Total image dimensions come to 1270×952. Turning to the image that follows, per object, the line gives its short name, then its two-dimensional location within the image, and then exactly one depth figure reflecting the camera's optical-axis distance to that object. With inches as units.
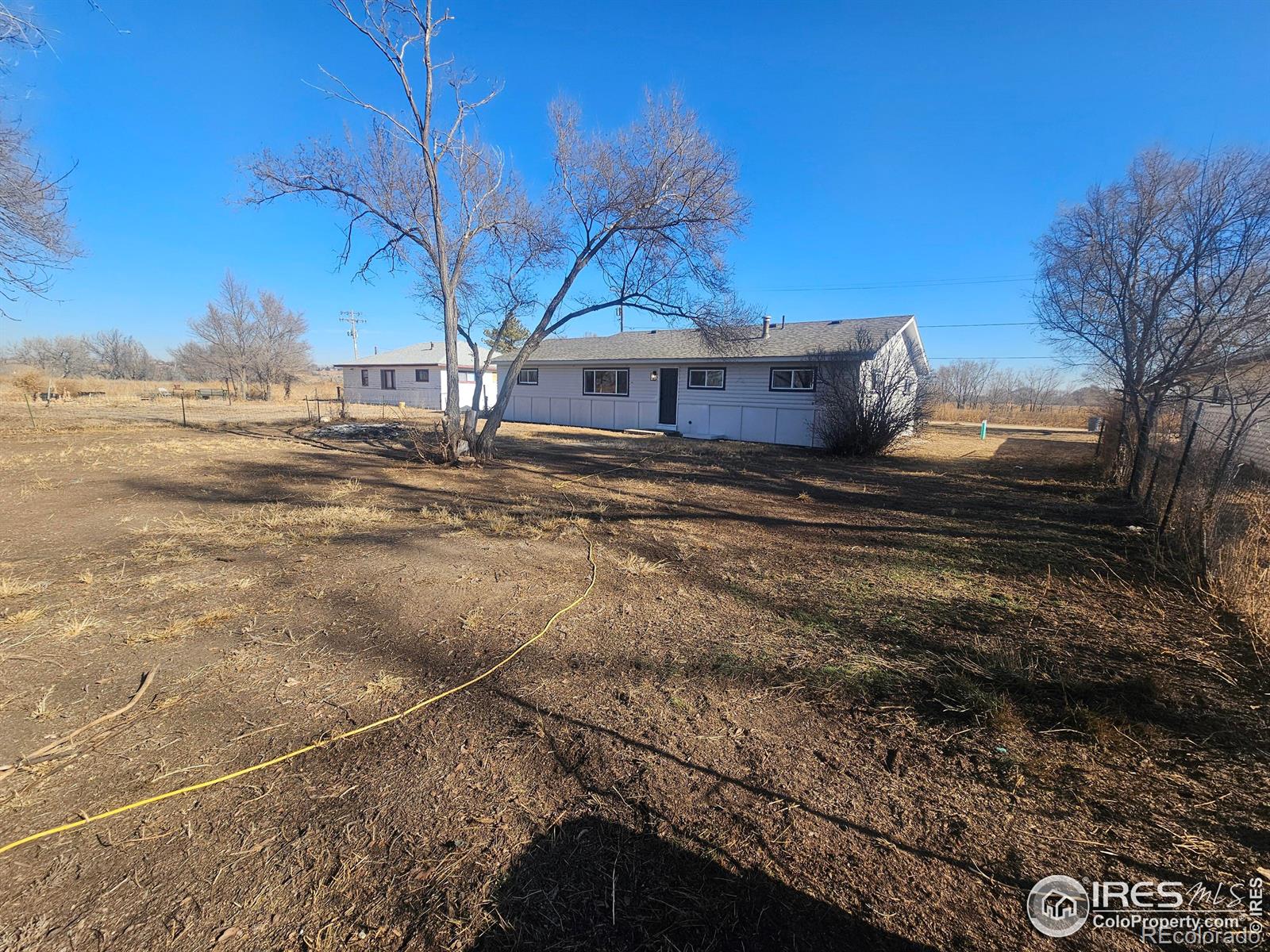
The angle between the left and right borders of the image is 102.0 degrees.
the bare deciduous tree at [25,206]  346.0
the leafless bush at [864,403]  546.9
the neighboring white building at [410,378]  1218.0
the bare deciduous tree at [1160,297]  278.5
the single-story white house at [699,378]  660.7
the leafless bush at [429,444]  445.9
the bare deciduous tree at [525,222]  418.3
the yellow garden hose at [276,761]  75.9
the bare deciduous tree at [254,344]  1578.5
